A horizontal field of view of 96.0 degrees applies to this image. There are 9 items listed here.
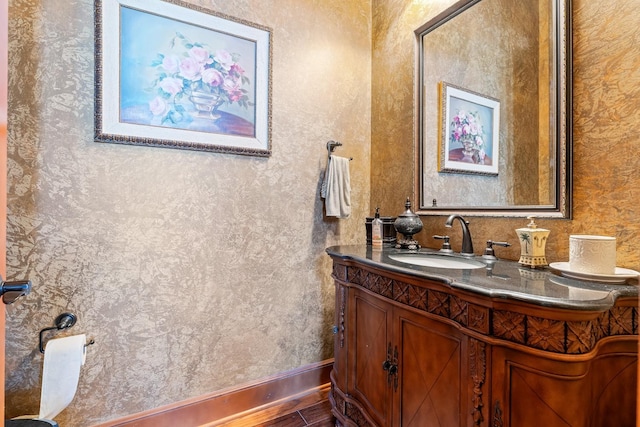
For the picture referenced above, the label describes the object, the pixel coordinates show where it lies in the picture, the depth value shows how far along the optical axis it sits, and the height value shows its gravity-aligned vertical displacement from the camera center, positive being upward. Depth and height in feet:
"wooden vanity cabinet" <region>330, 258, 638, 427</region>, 2.37 -1.43
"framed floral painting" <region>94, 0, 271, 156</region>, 4.43 +2.28
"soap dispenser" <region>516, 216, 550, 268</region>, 3.58 -0.40
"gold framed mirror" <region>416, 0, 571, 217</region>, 3.76 +1.62
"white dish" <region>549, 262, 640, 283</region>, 2.85 -0.64
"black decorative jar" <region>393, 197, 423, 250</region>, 5.15 -0.24
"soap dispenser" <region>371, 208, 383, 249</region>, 5.43 -0.38
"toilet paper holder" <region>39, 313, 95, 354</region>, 4.11 -1.60
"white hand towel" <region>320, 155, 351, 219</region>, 5.93 +0.51
